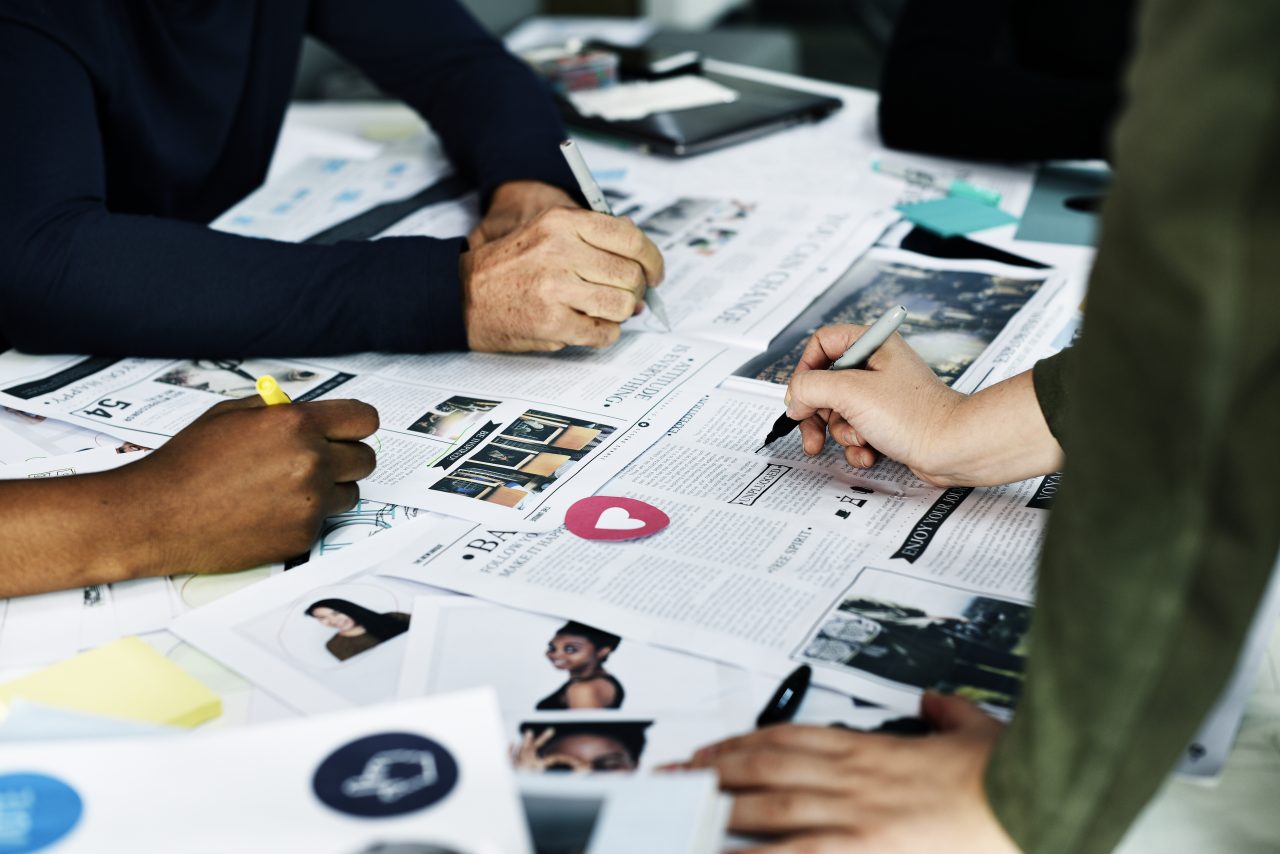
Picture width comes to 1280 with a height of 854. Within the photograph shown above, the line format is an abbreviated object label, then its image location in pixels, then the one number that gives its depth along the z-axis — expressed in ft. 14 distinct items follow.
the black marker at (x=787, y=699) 2.12
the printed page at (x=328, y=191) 4.52
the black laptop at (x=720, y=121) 5.23
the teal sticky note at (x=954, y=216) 4.40
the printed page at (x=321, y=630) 2.25
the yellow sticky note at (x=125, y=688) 2.19
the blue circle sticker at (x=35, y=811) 1.51
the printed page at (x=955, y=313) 3.45
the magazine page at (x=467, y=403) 2.91
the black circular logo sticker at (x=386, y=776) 1.51
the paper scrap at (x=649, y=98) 5.57
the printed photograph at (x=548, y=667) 2.18
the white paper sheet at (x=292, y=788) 1.48
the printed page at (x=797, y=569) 2.29
